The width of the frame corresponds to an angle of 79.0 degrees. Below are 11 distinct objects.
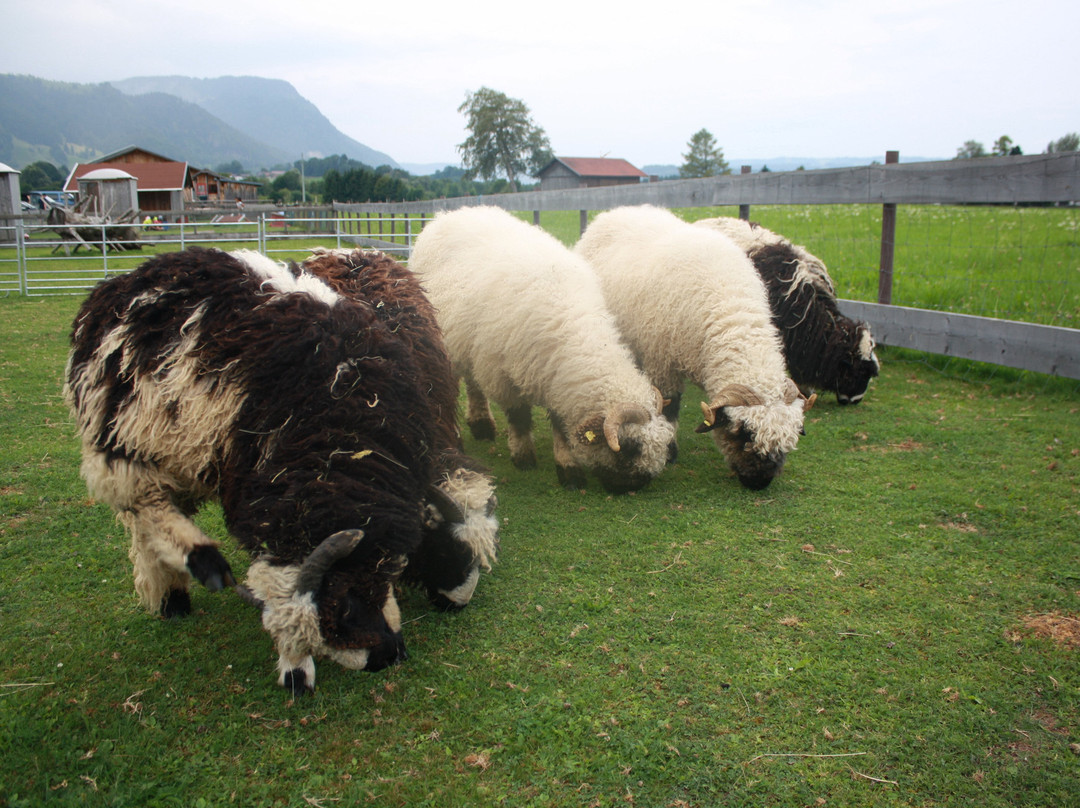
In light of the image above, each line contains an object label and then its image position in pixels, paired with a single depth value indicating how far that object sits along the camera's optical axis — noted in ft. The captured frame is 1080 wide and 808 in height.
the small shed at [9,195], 95.66
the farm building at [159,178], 150.61
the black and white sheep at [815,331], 22.36
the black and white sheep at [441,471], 11.09
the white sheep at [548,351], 16.65
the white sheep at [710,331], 16.56
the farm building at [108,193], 94.99
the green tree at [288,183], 266.24
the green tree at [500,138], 216.95
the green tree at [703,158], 256.52
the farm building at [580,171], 171.32
